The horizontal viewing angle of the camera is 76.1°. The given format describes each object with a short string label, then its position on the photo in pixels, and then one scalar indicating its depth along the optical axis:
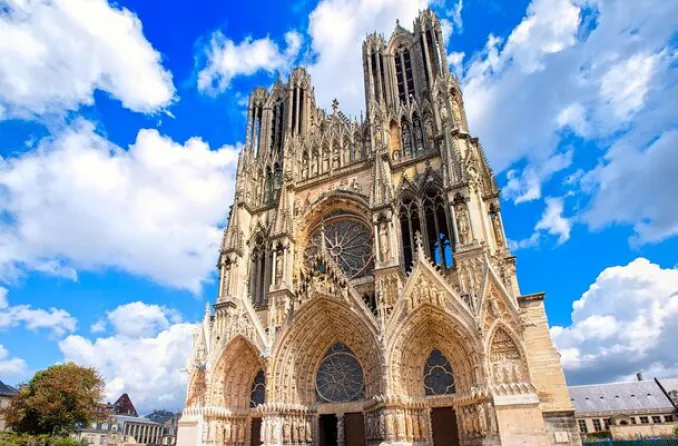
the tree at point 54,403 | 24.14
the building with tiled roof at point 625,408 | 34.44
